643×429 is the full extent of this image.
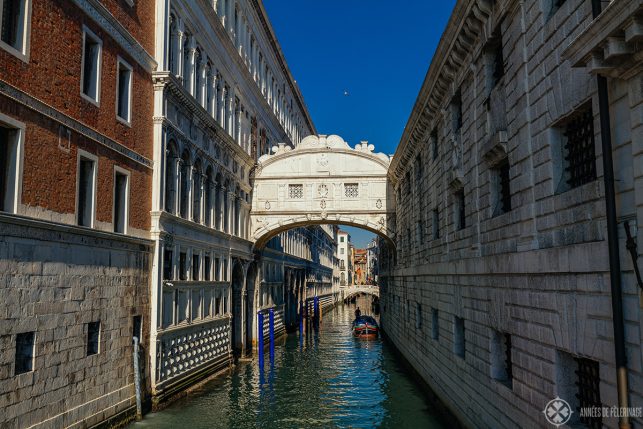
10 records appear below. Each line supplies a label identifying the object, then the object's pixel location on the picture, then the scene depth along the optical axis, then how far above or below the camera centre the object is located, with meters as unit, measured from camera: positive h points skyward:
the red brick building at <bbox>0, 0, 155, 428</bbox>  9.44 +1.40
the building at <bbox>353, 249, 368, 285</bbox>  136.88 +2.52
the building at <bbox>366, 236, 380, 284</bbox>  130.57 +4.57
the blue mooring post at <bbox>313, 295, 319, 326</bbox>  41.47 -2.59
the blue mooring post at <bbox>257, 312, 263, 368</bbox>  23.09 -2.49
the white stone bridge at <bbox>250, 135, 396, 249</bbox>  26.08 +4.03
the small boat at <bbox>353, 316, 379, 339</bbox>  33.88 -3.26
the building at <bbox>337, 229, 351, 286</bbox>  112.11 +4.32
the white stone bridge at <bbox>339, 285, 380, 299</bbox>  77.28 -2.01
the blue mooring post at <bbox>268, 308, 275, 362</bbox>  25.36 -2.63
